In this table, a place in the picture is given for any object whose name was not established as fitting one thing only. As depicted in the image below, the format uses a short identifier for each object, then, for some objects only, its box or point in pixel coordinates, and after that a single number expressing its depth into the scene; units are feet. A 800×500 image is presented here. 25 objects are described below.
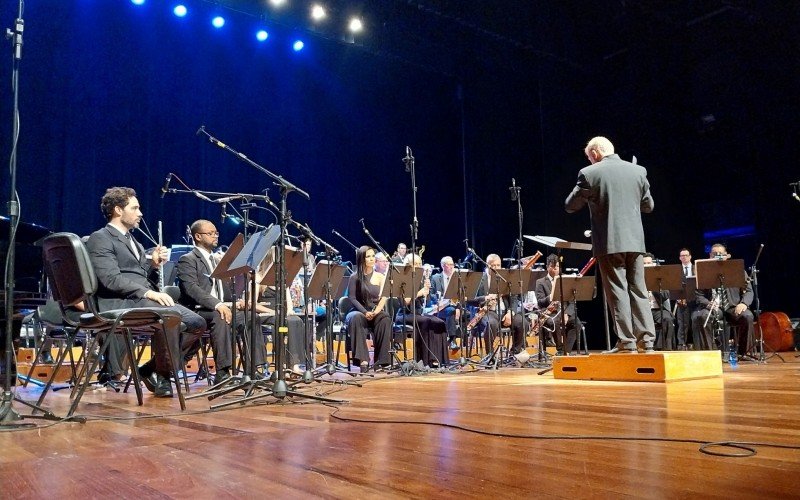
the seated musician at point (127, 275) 12.12
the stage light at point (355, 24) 31.55
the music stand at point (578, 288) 21.13
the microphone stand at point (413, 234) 18.53
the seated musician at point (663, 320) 25.82
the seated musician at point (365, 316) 19.75
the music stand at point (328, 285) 16.87
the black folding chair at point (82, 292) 9.28
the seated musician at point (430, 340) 21.61
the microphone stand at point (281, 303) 10.69
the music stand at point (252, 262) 11.01
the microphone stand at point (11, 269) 8.52
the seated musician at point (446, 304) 23.87
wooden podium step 13.07
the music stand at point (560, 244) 16.01
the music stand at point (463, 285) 20.76
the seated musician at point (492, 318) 23.57
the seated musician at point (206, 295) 15.20
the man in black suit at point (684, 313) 26.61
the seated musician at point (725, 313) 23.65
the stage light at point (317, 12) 30.53
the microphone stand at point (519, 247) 20.92
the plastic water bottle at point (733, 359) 20.41
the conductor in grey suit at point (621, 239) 14.17
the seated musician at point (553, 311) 24.04
